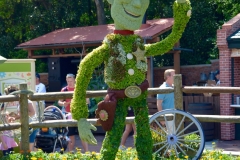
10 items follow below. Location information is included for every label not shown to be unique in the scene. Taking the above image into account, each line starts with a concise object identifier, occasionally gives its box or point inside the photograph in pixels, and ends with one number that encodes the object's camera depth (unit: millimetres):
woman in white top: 11192
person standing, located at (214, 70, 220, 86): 20681
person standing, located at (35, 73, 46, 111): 15185
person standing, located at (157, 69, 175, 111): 11755
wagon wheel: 10246
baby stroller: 12000
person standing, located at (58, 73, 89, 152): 12860
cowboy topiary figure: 8577
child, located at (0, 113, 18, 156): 11011
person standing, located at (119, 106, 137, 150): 12795
